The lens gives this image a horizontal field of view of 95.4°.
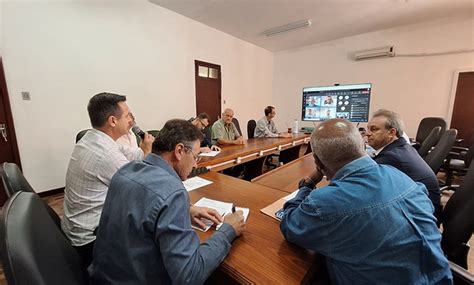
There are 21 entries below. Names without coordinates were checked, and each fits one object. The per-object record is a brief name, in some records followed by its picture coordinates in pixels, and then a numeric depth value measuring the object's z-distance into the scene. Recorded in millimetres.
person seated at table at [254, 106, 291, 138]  3969
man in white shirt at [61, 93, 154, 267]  1143
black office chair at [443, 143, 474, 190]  2885
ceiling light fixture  4223
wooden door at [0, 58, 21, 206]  2535
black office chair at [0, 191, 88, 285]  498
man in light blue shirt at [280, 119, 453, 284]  666
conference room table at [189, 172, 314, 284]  738
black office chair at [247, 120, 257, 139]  4352
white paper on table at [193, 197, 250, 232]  1109
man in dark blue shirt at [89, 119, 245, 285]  644
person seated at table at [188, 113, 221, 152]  2938
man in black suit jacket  1286
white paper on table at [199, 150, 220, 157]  2391
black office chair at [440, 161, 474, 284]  981
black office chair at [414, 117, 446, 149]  3809
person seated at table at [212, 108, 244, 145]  3416
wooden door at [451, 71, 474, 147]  3980
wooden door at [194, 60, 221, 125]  4570
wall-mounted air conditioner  4535
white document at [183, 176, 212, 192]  1510
